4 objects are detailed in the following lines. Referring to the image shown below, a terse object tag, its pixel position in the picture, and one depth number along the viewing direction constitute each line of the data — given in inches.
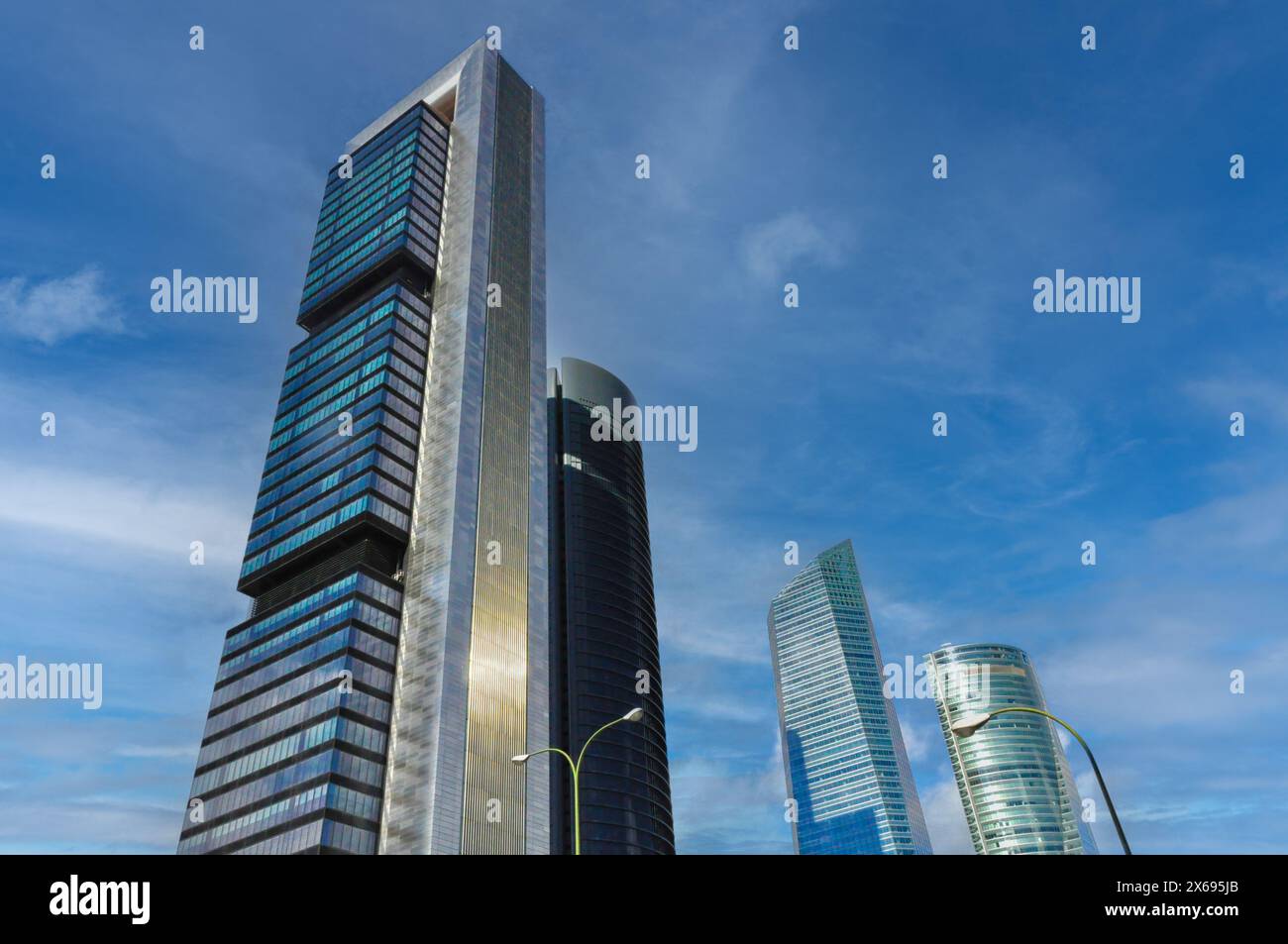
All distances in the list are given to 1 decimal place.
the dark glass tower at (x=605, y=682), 6309.1
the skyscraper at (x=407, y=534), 3998.5
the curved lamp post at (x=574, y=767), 1020.5
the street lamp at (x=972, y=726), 992.9
